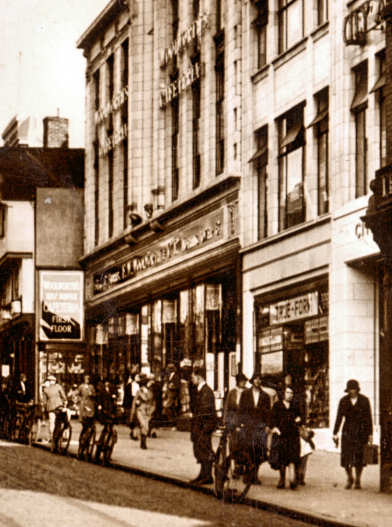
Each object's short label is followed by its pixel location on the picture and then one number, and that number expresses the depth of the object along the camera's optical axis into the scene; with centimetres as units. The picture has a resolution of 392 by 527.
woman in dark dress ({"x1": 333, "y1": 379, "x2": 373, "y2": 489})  2128
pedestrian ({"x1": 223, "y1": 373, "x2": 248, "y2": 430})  2230
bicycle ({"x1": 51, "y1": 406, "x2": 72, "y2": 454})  3278
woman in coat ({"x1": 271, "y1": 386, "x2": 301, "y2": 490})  2114
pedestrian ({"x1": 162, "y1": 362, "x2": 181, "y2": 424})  4278
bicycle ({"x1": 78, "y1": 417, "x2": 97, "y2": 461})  2905
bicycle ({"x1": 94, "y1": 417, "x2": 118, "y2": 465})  2777
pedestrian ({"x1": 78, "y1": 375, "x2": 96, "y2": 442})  2867
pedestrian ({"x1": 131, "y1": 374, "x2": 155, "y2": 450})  3310
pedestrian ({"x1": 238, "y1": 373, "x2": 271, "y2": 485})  1980
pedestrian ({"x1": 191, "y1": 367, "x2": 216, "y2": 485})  2192
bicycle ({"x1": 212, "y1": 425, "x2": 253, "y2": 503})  1941
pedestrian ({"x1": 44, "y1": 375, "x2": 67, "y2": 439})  3372
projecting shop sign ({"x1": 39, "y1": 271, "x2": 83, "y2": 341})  5688
